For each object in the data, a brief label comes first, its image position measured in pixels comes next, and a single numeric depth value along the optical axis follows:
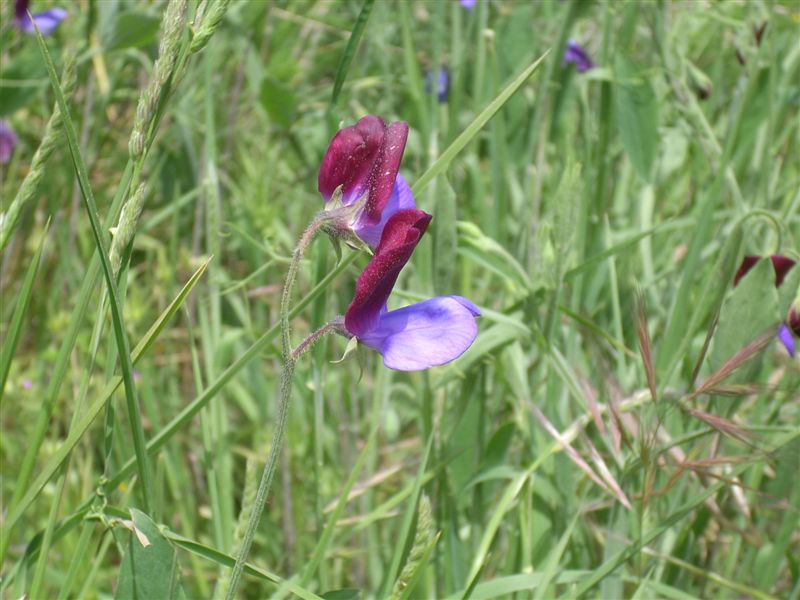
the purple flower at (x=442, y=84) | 0.86
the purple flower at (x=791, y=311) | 0.52
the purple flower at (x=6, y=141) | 0.81
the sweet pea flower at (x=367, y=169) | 0.42
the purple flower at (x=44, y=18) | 0.78
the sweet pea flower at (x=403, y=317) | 0.41
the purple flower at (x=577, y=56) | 0.78
